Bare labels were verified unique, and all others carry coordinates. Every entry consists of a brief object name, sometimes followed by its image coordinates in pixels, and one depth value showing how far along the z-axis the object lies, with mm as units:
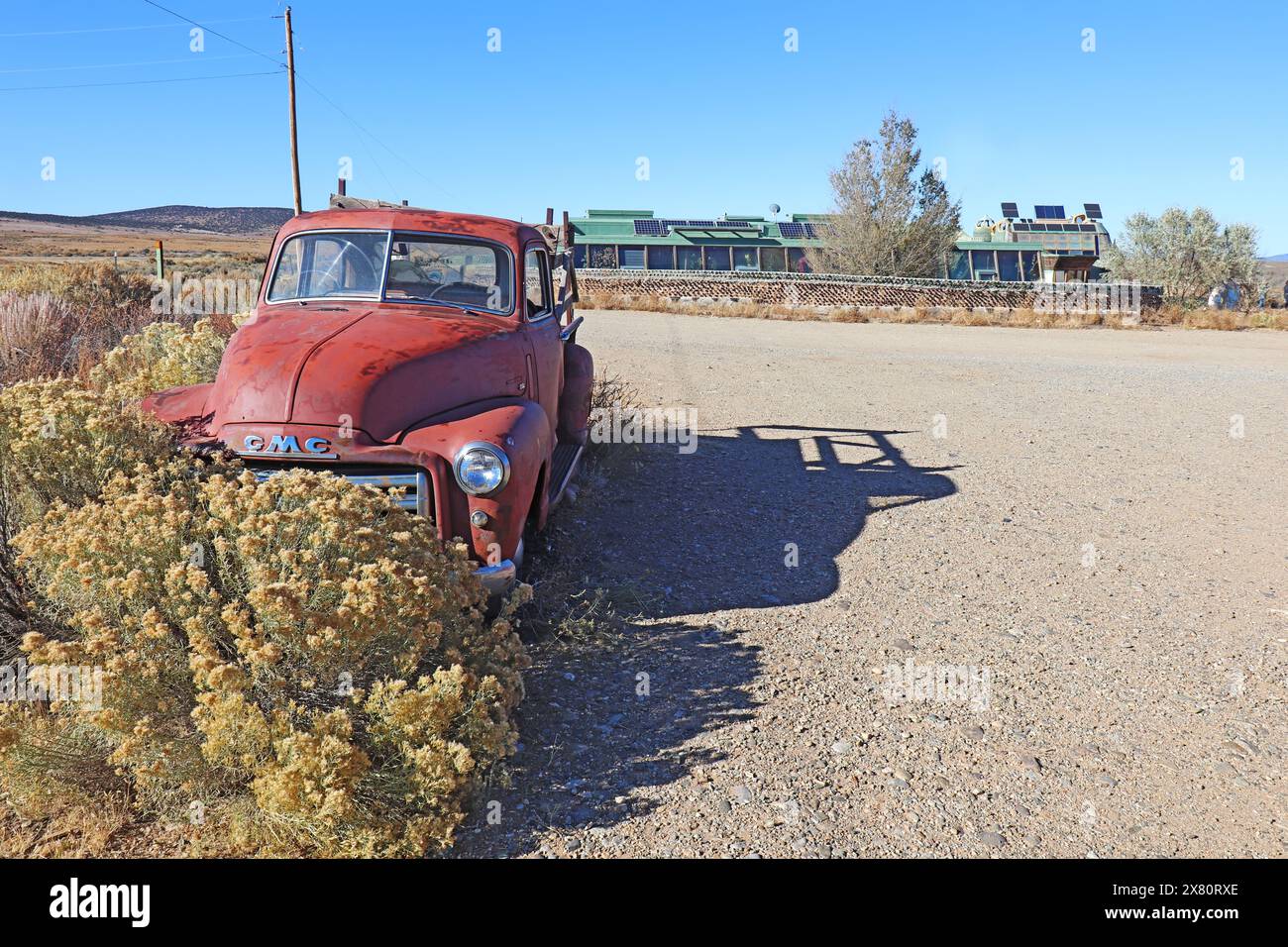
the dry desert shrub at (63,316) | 7949
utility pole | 25472
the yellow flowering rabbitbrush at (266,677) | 2953
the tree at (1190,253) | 35906
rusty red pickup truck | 4328
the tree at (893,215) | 36344
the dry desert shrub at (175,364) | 6570
